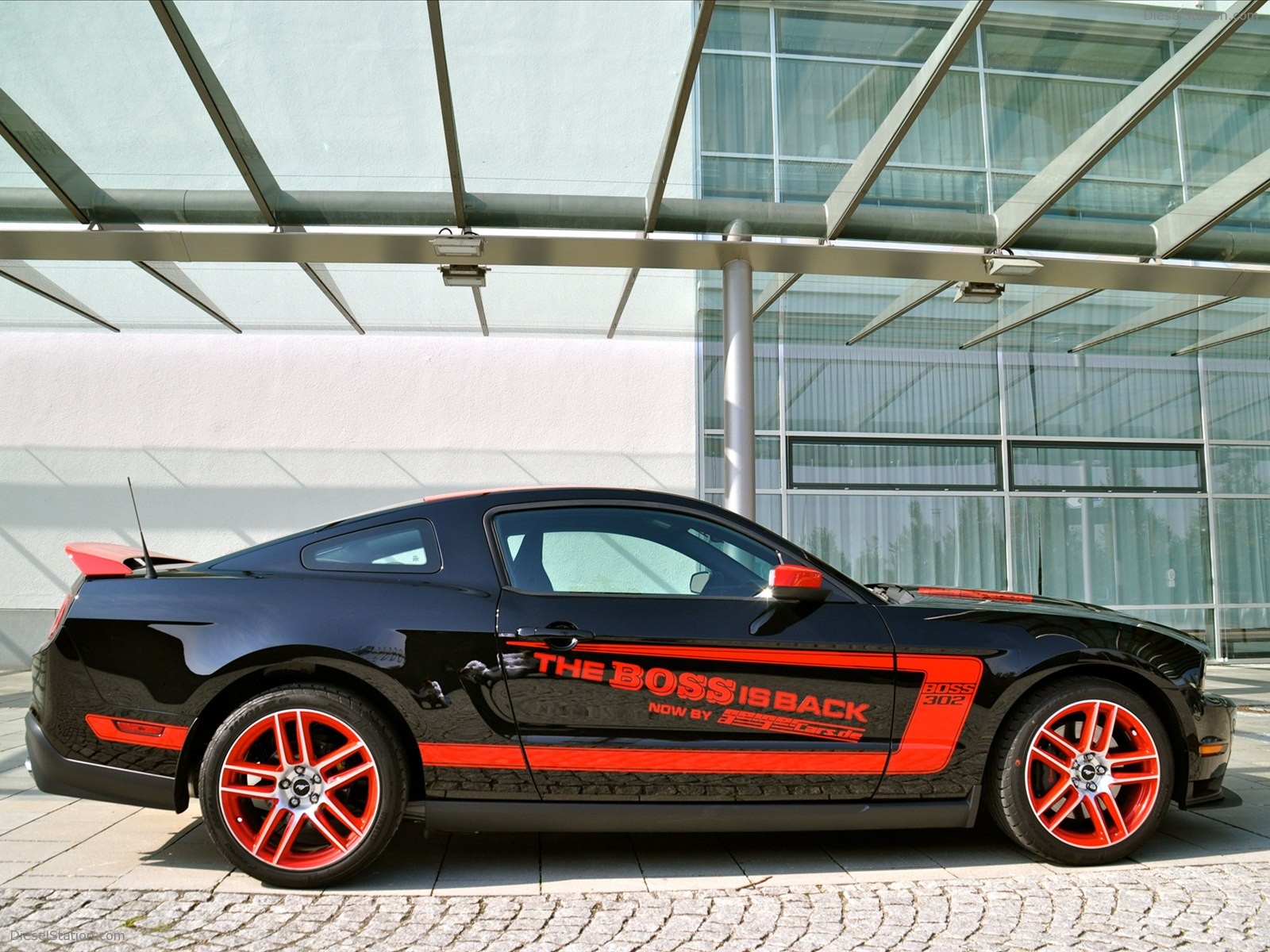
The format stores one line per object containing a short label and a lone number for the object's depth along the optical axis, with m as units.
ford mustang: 3.30
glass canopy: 5.66
